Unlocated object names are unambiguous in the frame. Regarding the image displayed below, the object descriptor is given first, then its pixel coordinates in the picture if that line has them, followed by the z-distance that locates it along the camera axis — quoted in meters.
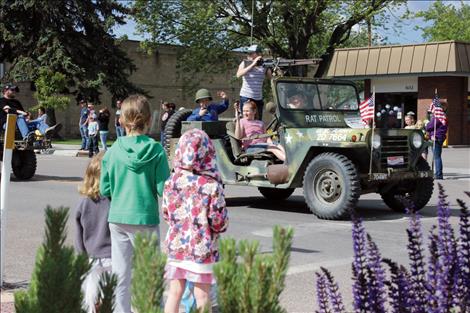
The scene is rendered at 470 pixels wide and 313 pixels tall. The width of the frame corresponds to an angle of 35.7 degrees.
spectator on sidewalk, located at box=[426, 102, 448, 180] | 17.16
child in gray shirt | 4.85
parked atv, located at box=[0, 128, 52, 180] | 15.17
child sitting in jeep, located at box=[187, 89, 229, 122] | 12.21
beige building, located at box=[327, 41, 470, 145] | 33.28
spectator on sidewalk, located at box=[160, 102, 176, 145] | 22.62
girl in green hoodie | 4.68
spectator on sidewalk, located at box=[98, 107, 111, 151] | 26.23
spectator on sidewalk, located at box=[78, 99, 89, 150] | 27.34
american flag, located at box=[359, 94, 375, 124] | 11.34
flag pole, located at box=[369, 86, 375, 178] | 10.23
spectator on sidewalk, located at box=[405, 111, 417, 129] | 17.04
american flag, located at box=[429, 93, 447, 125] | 16.81
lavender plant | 2.71
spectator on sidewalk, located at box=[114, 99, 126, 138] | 27.12
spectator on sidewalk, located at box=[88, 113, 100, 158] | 25.66
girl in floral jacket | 4.33
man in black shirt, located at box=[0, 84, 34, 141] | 14.23
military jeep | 10.32
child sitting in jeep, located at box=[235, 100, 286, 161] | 11.14
